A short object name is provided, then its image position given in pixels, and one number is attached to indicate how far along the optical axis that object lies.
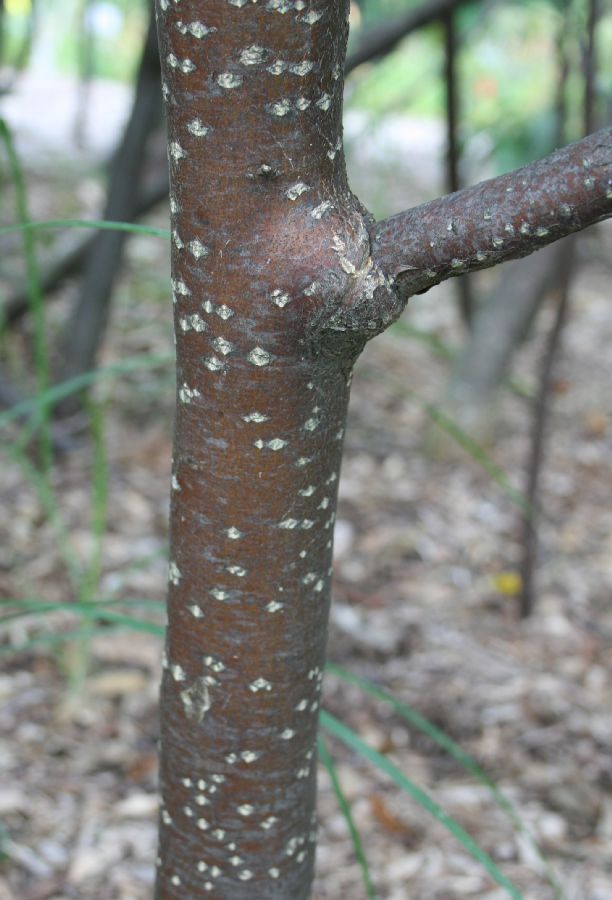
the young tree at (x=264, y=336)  0.73
